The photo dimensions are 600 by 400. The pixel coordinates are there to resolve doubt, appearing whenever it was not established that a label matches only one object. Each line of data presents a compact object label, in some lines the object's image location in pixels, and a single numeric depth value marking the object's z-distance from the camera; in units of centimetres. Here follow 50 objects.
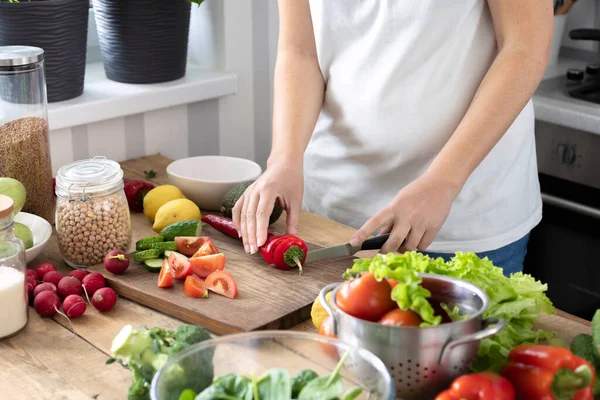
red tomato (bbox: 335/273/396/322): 96
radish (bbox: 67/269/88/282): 139
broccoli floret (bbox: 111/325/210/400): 97
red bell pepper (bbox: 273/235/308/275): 140
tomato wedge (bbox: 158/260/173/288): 135
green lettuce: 93
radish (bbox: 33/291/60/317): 129
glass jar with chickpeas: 143
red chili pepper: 156
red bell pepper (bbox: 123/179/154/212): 173
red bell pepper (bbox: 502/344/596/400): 91
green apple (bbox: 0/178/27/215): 147
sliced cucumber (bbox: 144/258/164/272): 141
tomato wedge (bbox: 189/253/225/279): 138
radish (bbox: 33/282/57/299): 133
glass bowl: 90
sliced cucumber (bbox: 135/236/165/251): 146
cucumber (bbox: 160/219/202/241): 151
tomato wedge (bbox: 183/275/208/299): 132
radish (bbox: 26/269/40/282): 137
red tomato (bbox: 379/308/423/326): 94
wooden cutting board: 126
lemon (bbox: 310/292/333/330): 117
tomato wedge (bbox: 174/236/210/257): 147
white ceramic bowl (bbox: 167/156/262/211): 173
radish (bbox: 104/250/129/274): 140
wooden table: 109
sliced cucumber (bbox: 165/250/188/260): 139
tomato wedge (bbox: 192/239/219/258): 143
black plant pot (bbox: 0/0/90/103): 176
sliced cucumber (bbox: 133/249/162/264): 143
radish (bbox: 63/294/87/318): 129
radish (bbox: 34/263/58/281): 140
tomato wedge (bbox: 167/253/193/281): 137
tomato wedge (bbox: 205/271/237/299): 133
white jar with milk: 122
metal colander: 93
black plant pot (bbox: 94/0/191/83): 198
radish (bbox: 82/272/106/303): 135
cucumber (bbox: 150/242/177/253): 145
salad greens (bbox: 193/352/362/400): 87
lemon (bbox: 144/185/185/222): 167
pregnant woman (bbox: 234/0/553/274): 144
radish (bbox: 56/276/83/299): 134
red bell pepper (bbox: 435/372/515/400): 89
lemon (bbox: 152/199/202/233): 160
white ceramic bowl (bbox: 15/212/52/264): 150
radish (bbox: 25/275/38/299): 134
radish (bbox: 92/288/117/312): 131
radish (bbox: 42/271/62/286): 137
